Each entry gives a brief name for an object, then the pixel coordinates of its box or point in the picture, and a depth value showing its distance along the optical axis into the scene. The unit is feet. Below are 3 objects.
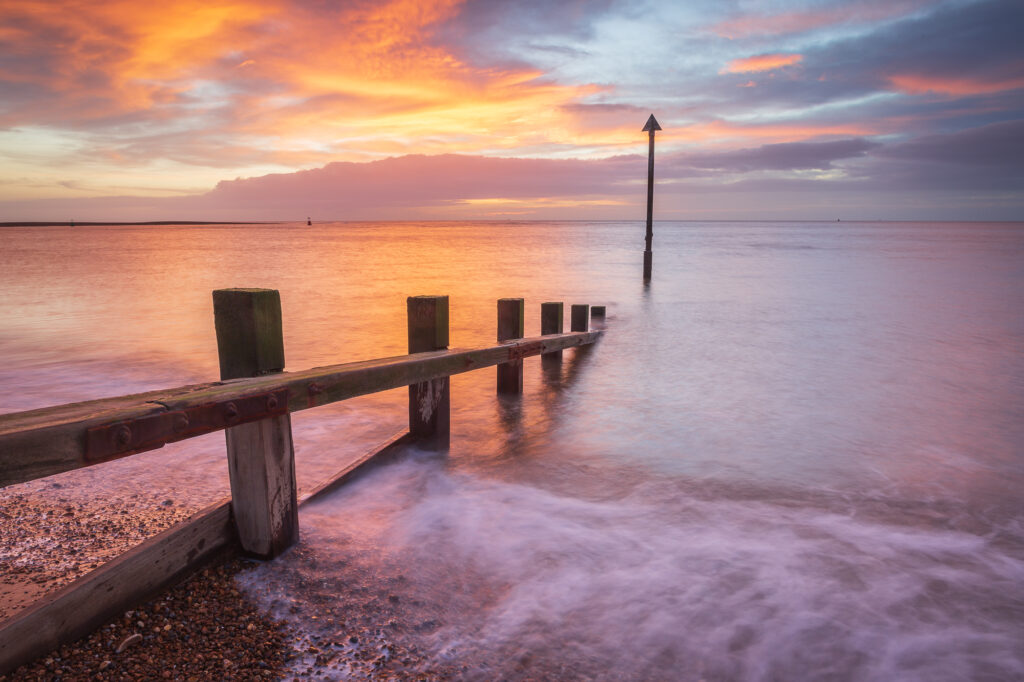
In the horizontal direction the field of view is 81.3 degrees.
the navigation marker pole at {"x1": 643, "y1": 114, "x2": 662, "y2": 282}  60.54
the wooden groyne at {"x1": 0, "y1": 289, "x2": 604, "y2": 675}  6.31
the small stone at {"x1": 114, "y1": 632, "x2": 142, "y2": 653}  7.96
